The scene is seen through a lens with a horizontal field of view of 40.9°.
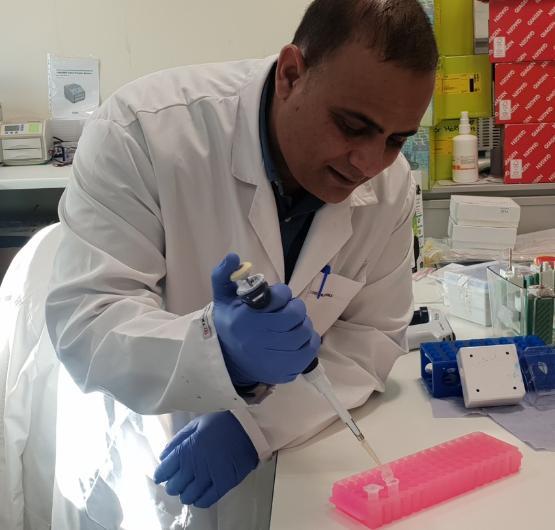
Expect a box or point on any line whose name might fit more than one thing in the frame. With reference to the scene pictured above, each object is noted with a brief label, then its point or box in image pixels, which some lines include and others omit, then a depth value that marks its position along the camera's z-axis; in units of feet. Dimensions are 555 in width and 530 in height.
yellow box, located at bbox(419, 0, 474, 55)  7.33
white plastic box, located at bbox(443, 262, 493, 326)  5.17
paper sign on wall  9.33
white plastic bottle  7.44
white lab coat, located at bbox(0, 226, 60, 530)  4.67
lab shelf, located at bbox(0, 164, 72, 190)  8.10
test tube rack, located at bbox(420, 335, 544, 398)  3.94
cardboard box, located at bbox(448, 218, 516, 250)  6.79
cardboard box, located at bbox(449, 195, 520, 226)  6.84
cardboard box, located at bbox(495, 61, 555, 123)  7.20
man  3.14
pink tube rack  2.89
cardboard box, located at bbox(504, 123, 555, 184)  7.29
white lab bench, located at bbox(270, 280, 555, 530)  2.88
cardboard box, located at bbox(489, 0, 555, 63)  7.01
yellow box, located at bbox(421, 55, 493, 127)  7.43
